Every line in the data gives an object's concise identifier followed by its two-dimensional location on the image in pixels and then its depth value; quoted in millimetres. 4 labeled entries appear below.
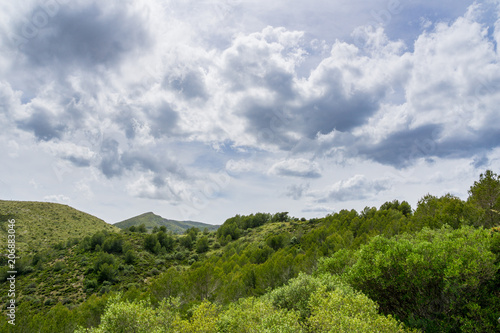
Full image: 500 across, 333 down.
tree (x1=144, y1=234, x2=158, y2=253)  137700
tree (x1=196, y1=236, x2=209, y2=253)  142500
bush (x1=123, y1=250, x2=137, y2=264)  118288
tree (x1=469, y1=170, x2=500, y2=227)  59753
